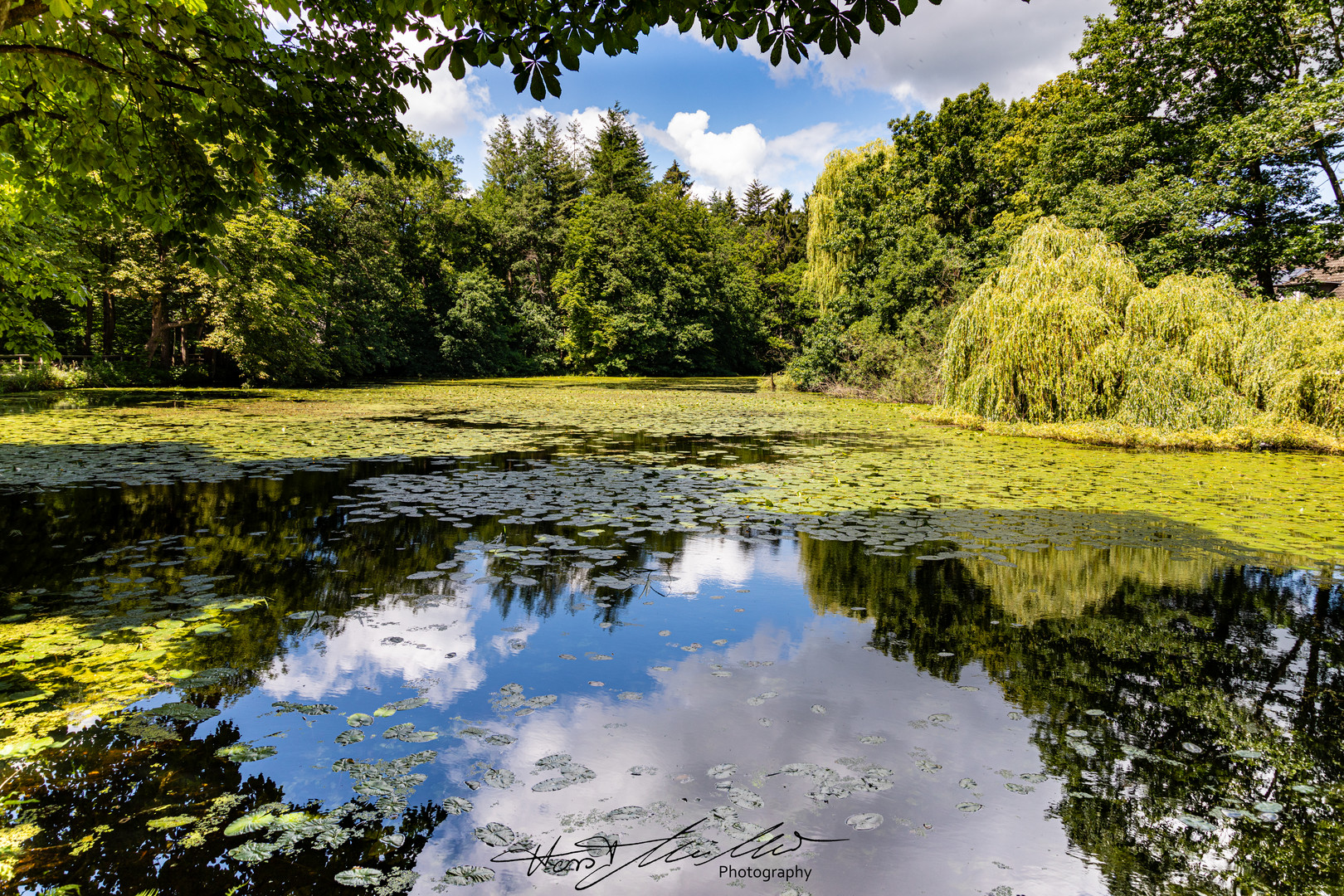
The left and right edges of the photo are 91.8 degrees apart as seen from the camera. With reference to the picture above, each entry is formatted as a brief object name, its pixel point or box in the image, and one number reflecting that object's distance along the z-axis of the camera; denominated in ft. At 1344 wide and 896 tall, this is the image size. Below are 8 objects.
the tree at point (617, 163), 148.77
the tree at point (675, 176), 181.16
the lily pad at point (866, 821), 7.73
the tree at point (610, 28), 11.06
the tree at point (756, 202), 208.03
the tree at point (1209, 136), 53.47
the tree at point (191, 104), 14.52
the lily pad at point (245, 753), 8.68
